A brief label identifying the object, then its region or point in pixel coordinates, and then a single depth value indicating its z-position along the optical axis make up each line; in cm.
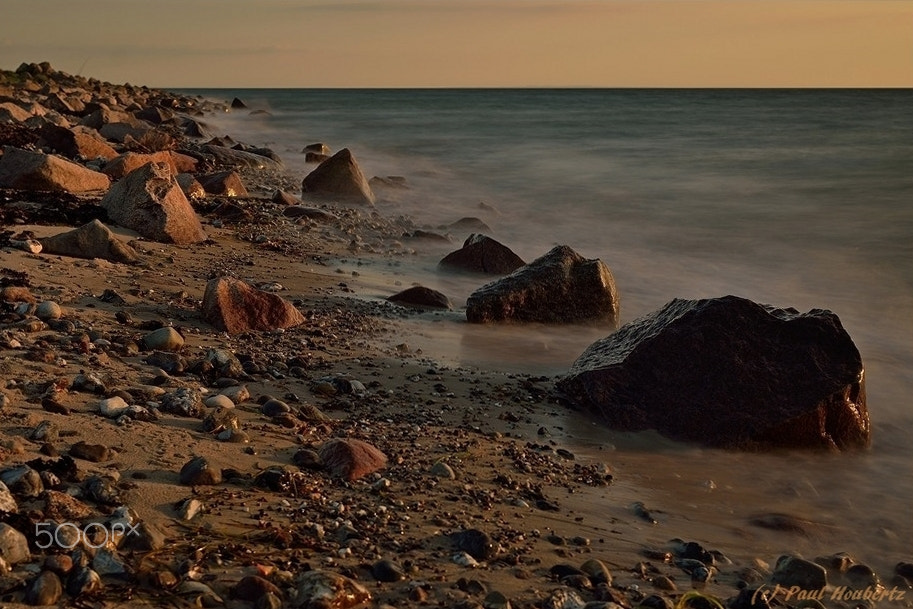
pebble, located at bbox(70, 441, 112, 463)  327
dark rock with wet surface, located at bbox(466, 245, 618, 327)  673
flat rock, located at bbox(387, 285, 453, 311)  702
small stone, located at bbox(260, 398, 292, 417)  421
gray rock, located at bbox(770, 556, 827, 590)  339
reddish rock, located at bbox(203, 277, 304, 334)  543
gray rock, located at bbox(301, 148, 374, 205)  1295
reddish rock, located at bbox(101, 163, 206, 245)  757
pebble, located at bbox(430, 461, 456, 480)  380
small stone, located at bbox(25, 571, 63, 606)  240
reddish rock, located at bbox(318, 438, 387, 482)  359
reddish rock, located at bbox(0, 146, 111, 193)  862
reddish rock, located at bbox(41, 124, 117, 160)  1182
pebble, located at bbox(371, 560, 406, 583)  288
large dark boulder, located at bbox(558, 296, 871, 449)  486
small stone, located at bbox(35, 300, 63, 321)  484
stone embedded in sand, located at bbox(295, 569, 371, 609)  264
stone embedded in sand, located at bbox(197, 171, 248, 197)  1081
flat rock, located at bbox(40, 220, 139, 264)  637
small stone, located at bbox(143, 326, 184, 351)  482
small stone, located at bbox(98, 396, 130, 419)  374
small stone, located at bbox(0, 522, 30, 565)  253
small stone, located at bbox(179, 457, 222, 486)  330
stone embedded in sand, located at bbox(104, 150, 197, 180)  1009
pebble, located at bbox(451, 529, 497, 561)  315
